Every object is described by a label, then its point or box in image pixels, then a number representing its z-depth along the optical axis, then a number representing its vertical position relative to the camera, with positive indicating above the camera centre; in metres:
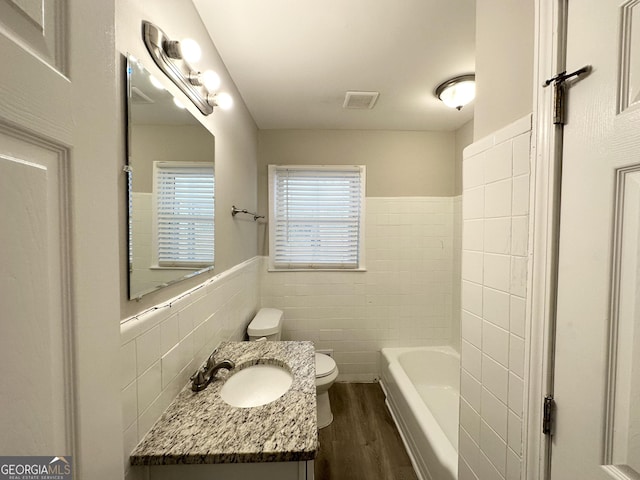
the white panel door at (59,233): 0.32 +0.00
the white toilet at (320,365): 1.96 -1.03
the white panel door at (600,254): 0.56 -0.04
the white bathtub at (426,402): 1.45 -1.25
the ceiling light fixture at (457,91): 1.78 +1.00
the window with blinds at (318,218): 2.64 +0.15
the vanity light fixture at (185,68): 0.88 +0.65
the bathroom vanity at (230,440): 0.77 -0.64
